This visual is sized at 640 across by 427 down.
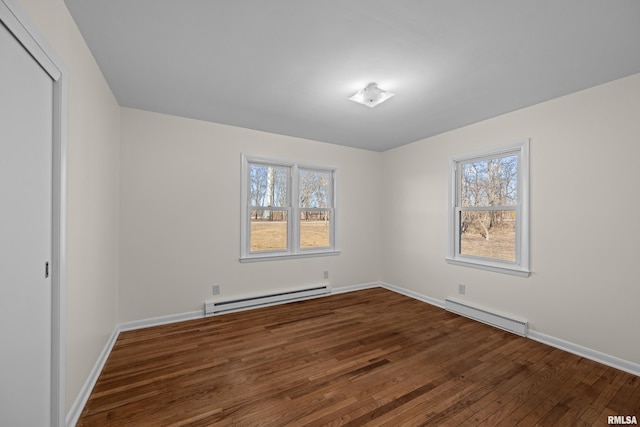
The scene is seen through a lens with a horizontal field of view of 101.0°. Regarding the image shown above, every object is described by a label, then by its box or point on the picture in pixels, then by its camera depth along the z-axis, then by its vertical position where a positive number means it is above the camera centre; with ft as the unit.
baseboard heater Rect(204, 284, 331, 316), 11.42 -4.07
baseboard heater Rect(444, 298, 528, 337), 9.70 -4.12
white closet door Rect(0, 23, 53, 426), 3.67 -0.35
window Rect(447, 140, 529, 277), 10.06 +0.24
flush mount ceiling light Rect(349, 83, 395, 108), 8.33 +3.88
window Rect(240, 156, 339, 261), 12.80 +0.23
